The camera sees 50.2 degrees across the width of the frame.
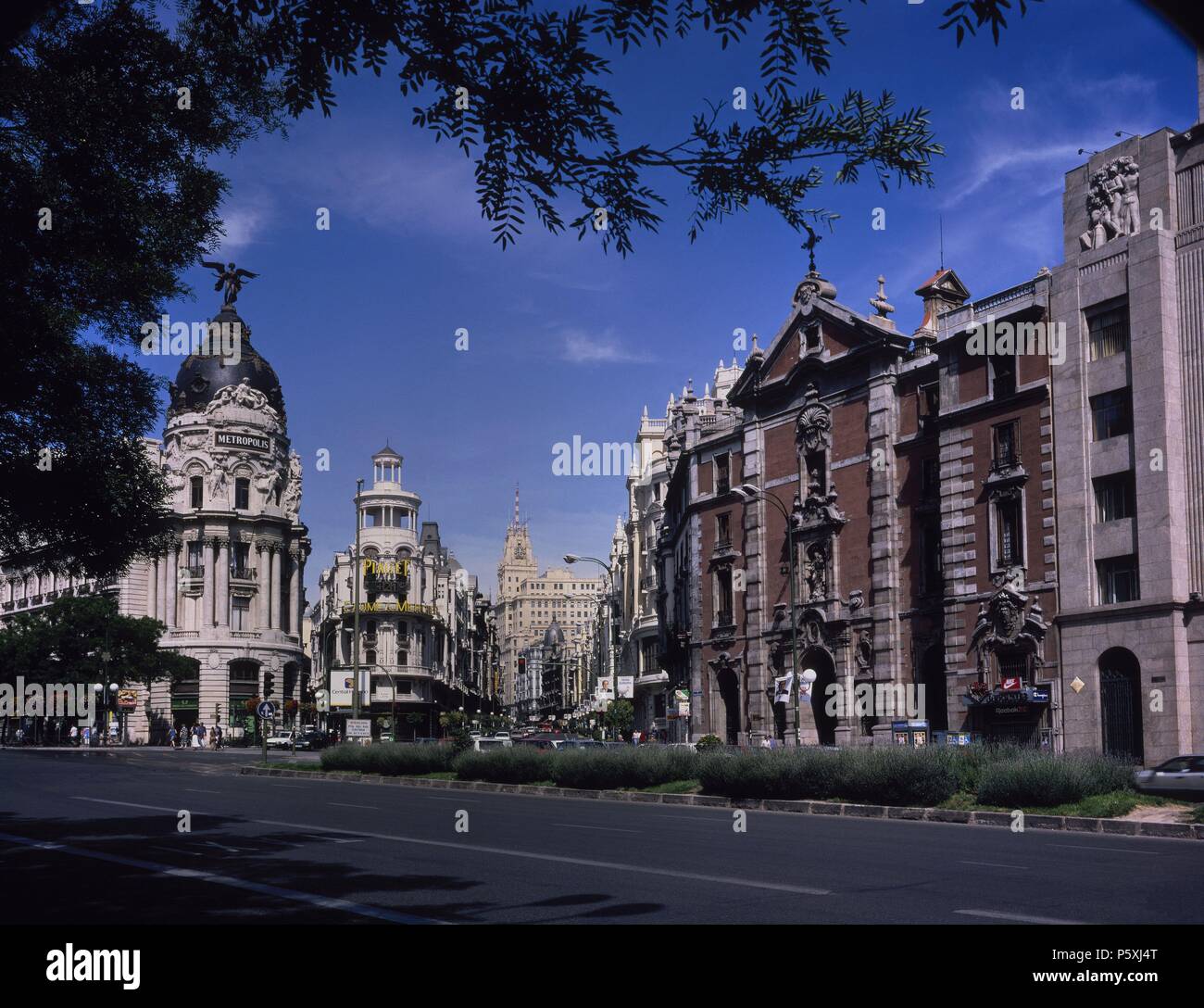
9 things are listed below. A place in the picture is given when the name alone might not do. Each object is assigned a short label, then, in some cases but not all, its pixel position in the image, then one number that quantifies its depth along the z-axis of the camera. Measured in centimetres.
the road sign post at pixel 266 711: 4694
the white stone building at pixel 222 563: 9681
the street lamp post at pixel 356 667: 5000
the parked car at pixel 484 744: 3961
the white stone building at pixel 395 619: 11575
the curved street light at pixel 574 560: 6048
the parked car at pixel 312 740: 7824
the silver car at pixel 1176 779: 2641
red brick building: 4225
